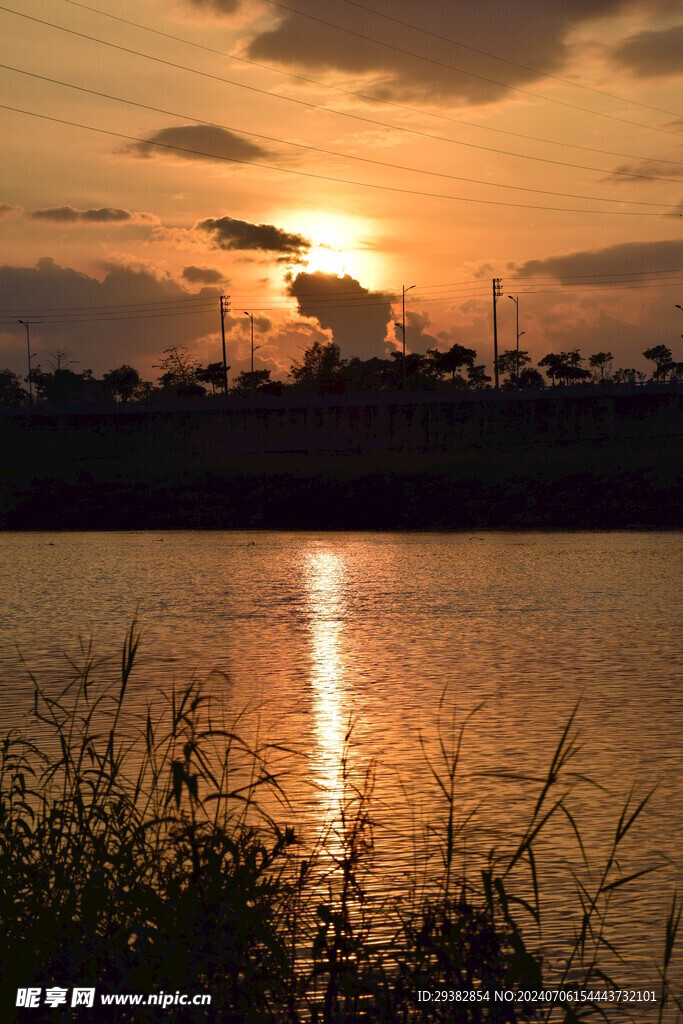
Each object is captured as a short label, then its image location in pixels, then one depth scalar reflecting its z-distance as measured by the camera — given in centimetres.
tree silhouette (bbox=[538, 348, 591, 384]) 19738
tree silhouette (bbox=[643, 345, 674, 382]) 19638
